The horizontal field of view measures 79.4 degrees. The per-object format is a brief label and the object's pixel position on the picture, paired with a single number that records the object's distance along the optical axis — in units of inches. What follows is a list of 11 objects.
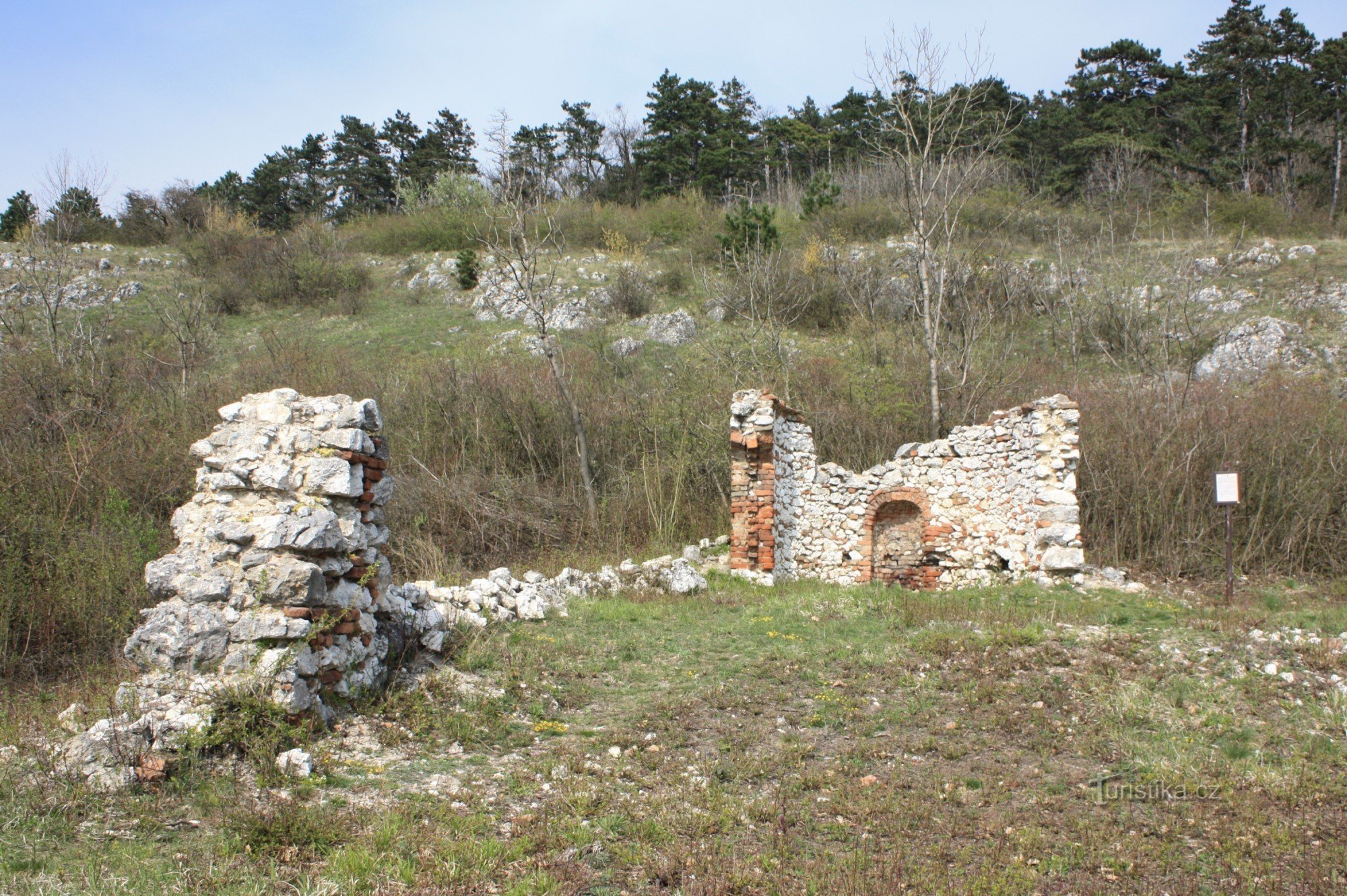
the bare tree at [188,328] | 700.0
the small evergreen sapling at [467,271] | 1112.8
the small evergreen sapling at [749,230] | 1012.5
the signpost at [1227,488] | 398.3
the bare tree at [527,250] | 655.8
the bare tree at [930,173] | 656.4
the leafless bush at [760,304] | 746.8
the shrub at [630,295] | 1042.1
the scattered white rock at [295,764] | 191.2
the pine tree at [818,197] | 1198.3
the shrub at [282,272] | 1112.8
